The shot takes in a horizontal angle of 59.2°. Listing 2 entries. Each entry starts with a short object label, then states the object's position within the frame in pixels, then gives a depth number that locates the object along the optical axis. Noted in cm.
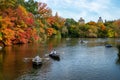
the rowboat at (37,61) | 1771
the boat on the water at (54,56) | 2082
